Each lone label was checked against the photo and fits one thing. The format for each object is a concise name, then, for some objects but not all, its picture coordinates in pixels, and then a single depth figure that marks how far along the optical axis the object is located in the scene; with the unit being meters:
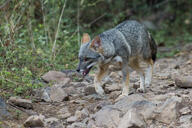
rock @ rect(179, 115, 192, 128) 10.96
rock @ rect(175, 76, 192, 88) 14.46
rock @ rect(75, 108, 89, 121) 12.15
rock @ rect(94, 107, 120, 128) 11.29
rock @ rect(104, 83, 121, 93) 15.68
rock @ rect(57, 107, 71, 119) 12.42
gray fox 14.33
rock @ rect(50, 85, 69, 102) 14.10
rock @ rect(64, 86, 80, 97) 15.23
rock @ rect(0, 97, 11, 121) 11.50
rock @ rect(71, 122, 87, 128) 11.52
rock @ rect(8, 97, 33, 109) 12.50
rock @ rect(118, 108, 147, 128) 10.60
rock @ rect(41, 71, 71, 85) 16.41
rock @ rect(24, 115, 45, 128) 11.20
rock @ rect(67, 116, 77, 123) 11.95
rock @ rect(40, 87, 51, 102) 14.02
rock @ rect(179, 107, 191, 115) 11.51
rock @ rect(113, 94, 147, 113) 12.01
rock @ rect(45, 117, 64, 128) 11.67
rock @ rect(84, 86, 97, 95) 15.47
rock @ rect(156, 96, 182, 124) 11.45
